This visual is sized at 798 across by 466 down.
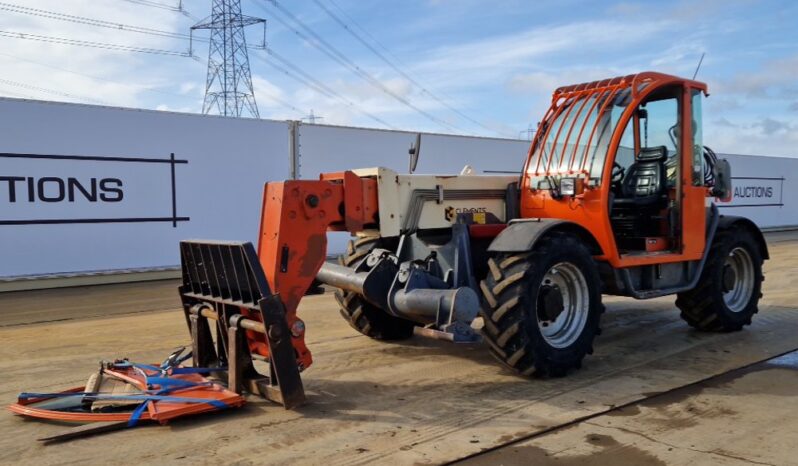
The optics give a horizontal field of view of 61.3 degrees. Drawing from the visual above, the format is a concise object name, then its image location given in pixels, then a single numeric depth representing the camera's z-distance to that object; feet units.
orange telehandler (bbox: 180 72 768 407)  16.15
